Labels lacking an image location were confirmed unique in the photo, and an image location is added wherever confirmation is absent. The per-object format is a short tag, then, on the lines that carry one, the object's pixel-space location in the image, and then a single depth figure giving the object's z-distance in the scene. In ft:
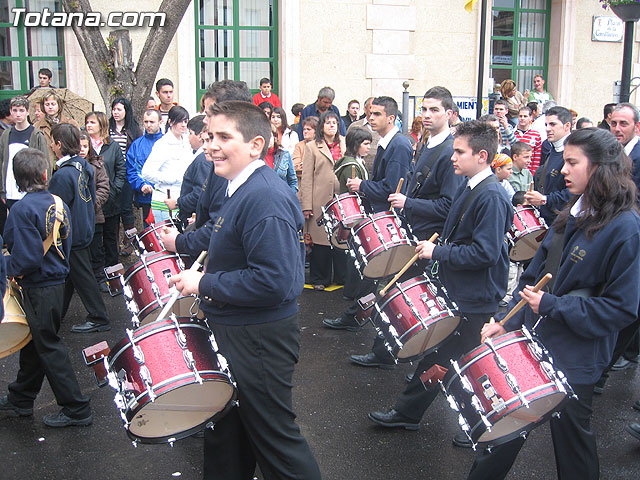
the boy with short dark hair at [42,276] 14.39
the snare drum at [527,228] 19.95
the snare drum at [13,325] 14.25
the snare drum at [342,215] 19.60
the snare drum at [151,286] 14.30
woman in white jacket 22.77
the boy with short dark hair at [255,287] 9.49
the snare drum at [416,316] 13.75
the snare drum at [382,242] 16.88
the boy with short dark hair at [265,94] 41.52
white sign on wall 52.47
